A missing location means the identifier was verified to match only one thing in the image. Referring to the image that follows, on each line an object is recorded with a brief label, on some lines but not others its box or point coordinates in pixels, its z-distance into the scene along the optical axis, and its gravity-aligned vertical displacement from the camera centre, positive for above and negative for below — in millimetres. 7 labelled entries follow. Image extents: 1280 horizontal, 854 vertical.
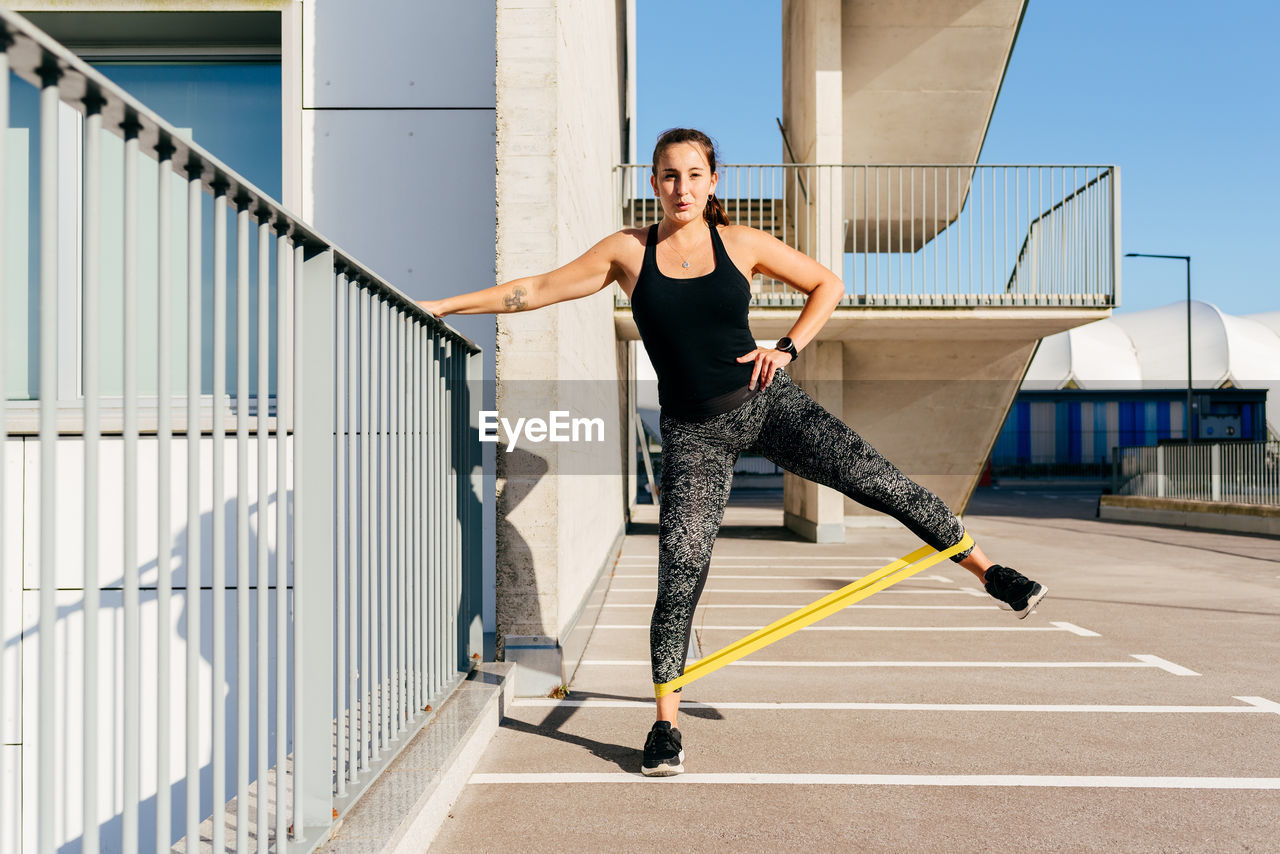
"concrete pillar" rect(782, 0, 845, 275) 10891 +3716
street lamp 21305 +2460
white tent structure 46562 +3605
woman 2877 +134
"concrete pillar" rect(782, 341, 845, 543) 12016 +291
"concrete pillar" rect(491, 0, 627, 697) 4074 +349
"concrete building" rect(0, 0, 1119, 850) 4102 +1556
